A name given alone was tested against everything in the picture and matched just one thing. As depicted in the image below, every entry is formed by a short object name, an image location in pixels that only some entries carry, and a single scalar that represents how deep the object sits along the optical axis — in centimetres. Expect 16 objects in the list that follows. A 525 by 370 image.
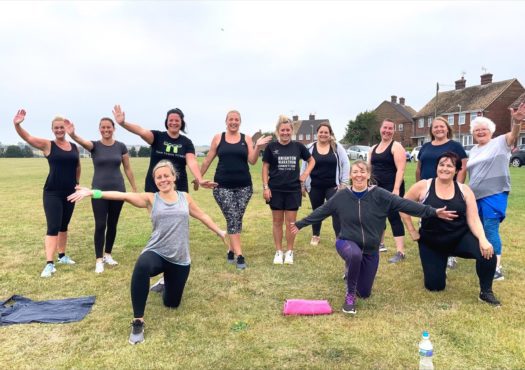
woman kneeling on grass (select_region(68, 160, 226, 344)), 396
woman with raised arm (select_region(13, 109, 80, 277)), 536
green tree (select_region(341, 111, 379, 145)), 5731
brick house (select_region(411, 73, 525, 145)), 4422
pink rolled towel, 406
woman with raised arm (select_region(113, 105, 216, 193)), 520
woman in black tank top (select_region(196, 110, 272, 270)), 558
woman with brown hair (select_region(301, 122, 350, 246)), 627
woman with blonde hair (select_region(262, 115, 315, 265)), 572
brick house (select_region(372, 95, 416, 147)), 5650
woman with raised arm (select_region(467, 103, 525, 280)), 485
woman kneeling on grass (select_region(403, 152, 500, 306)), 424
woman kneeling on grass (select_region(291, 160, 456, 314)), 427
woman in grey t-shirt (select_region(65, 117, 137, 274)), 552
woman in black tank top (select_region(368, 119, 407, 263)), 577
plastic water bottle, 287
